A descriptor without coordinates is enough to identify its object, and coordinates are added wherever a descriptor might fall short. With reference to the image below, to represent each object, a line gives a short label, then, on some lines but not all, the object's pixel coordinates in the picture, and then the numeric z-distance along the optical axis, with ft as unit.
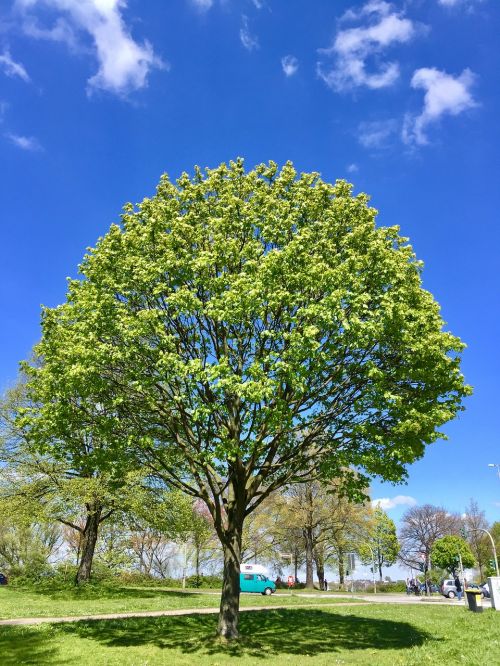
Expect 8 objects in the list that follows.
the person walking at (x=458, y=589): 129.57
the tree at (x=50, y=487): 90.74
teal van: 129.49
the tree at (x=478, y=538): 252.01
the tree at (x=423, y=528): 249.75
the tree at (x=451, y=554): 181.16
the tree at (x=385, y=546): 249.14
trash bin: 81.08
